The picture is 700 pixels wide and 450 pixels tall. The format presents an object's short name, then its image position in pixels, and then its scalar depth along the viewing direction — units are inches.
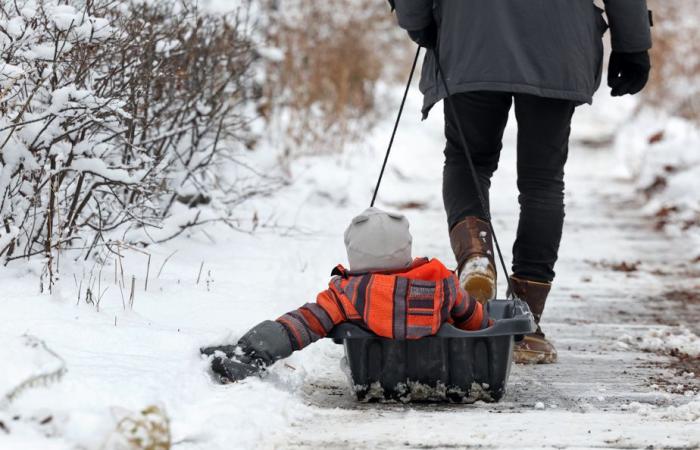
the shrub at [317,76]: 753.0
